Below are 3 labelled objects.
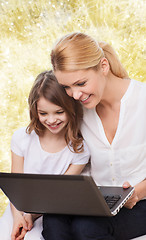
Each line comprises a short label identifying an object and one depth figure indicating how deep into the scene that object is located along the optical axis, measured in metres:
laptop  1.78
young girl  2.14
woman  1.99
